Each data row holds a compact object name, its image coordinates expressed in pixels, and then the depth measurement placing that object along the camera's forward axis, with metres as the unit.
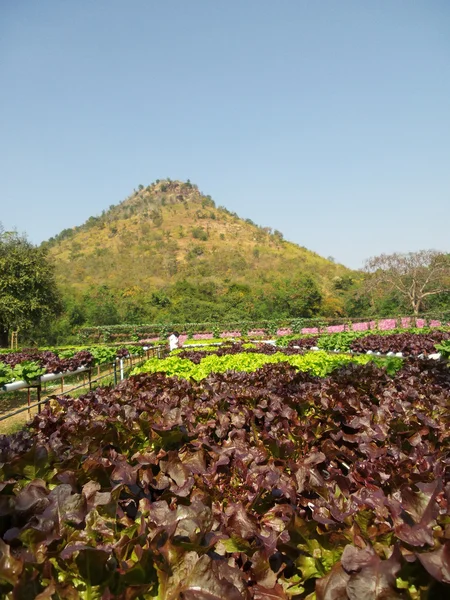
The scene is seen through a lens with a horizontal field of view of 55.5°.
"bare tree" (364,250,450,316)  38.53
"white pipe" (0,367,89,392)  7.47
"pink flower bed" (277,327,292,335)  28.89
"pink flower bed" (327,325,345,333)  29.20
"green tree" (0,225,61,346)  25.36
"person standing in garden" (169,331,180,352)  15.57
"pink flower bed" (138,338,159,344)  28.50
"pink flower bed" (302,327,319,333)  29.64
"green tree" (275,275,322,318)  41.81
